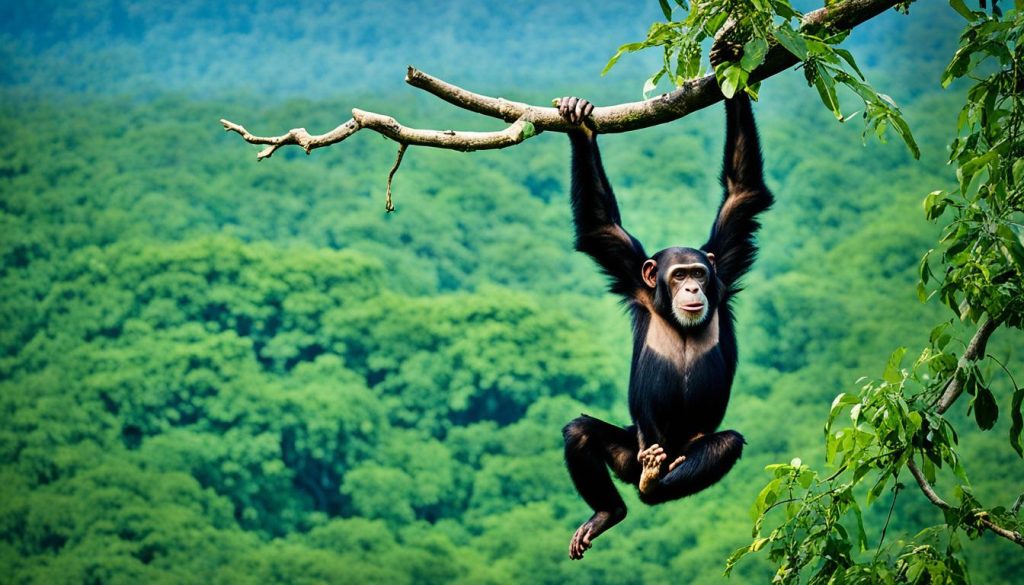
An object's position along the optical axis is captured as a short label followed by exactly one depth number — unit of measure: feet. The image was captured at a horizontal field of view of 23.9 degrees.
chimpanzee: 46.14
